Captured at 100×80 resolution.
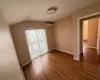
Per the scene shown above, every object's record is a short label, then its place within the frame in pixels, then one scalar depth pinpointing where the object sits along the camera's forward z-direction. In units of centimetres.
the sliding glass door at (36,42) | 320
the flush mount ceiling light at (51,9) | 198
